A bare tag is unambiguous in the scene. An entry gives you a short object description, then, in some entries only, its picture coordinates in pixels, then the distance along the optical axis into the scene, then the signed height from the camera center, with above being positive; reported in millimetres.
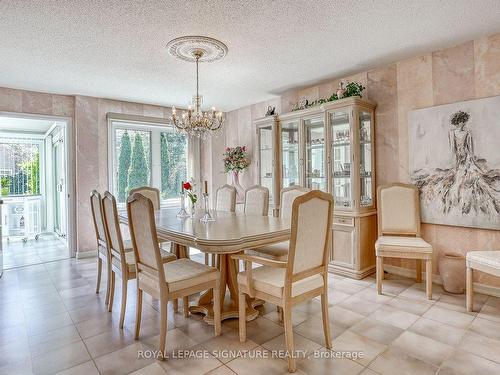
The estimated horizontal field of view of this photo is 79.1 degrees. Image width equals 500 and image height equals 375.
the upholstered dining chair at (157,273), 2045 -615
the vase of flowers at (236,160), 5496 +522
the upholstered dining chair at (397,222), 3111 -429
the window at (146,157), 5230 +603
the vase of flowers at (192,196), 3090 -80
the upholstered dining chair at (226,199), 4047 -146
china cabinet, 3604 +233
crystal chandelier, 2877 +1387
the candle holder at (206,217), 3006 -285
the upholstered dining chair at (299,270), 1887 -572
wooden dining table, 2096 -360
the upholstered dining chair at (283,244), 2850 -571
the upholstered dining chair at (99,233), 2924 -447
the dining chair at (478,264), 2508 -694
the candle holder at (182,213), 3326 -263
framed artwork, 2934 +230
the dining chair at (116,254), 2539 -587
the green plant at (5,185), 5865 +162
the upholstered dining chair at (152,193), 4094 -44
